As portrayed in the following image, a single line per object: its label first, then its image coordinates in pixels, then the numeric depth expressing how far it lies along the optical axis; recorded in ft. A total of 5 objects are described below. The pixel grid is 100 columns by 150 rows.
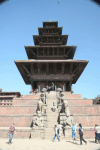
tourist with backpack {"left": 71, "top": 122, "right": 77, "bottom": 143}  27.40
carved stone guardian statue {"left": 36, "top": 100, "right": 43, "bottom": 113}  41.34
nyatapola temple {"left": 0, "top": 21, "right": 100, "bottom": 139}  35.01
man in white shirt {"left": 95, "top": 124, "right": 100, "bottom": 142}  27.43
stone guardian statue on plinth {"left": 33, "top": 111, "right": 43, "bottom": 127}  34.34
